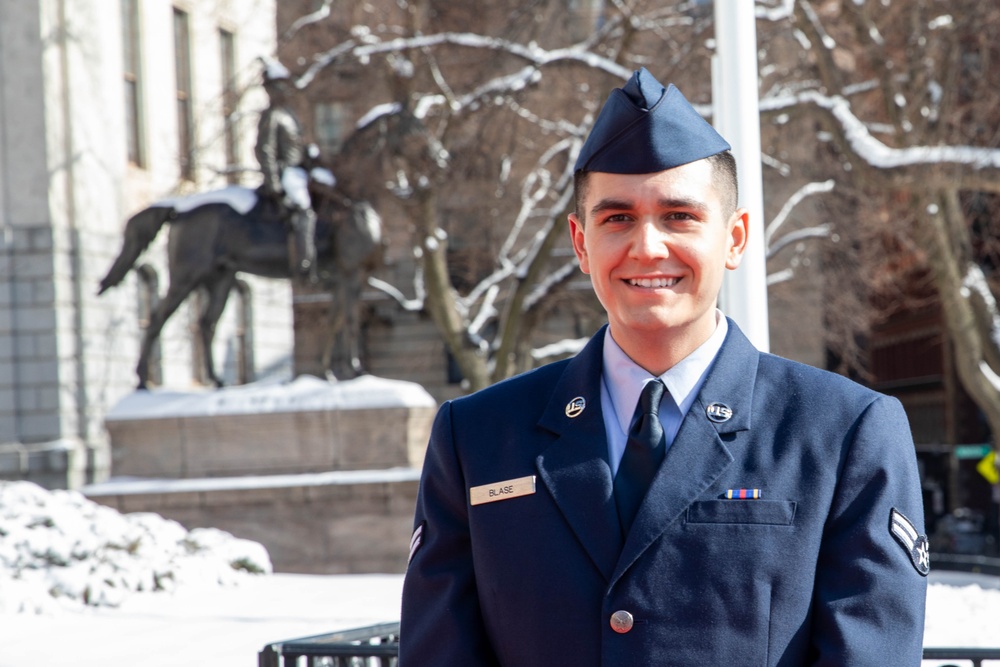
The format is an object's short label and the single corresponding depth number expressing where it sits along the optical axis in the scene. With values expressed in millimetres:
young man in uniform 2420
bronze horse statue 17797
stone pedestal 16531
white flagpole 7273
